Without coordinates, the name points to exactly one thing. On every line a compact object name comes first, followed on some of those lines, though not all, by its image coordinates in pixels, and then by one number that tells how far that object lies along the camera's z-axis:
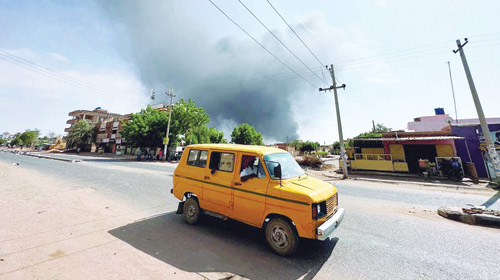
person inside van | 3.96
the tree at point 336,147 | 68.61
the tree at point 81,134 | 50.66
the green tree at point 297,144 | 69.07
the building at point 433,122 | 27.73
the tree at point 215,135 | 55.95
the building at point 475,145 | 15.01
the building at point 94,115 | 61.59
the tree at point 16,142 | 97.26
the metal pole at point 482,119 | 10.62
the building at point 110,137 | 47.74
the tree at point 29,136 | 91.15
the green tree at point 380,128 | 47.87
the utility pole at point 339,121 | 15.12
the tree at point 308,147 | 68.25
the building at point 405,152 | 16.91
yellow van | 3.36
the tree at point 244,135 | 52.12
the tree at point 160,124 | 29.31
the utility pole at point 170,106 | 27.80
